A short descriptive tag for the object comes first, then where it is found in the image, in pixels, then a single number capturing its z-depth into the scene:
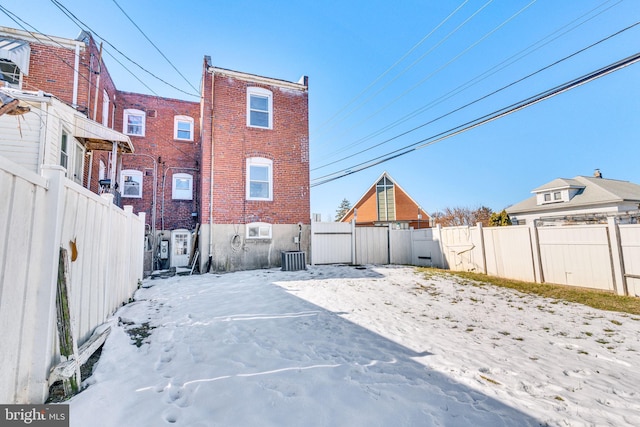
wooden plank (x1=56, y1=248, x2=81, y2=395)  2.33
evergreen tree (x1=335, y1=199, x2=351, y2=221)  60.28
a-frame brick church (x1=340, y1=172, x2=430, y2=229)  22.73
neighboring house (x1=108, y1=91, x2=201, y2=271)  13.47
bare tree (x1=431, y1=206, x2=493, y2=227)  29.06
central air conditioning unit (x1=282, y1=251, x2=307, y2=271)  10.51
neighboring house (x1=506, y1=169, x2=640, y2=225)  16.88
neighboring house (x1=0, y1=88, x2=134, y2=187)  6.38
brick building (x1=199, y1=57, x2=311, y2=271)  10.74
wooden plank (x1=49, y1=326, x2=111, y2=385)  2.15
